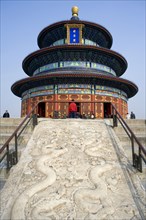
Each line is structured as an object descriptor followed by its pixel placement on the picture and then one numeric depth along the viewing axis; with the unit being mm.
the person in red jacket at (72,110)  12133
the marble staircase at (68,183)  3965
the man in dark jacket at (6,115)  19419
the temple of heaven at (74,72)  20812
